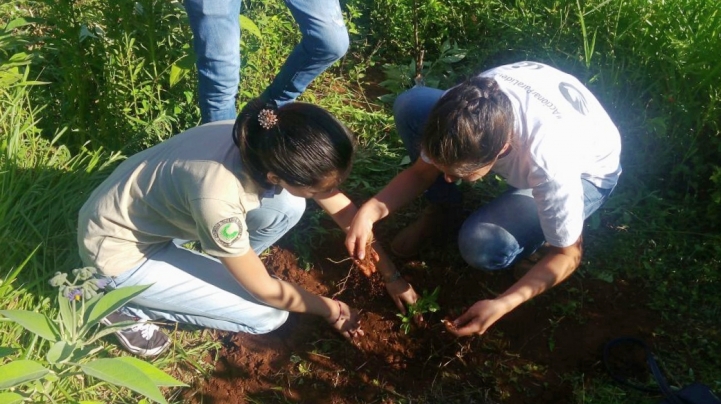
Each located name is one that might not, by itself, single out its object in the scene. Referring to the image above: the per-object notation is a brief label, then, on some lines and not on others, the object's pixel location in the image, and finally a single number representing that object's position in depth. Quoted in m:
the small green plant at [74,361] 1.33
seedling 2.29
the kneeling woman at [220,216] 1.67
